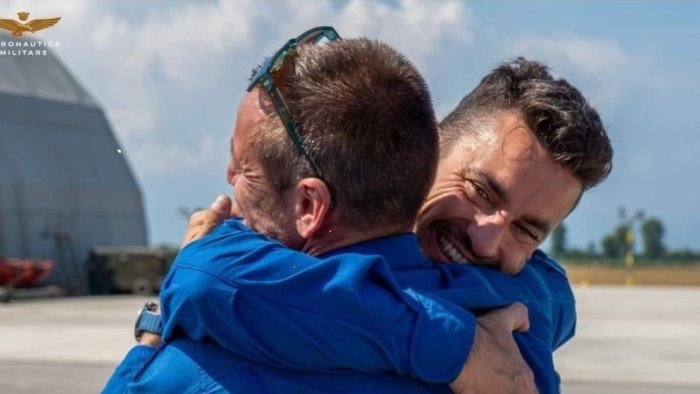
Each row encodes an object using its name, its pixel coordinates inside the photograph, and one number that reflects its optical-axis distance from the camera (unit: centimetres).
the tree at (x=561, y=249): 8272
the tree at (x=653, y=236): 12685
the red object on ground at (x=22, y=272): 2970
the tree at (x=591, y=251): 10331
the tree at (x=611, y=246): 10962
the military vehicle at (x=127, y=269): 3272
